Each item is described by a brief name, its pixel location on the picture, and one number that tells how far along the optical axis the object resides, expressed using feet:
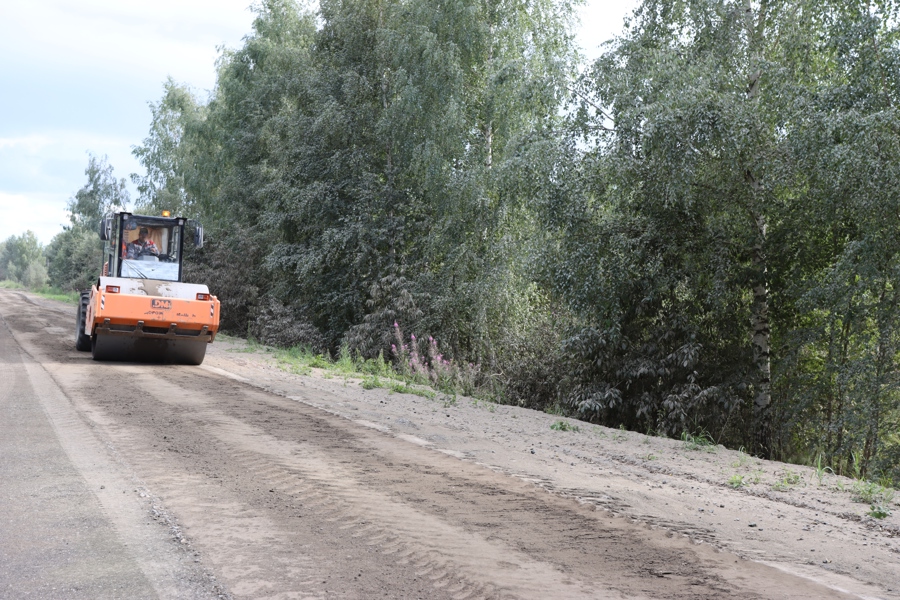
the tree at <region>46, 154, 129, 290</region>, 204.74
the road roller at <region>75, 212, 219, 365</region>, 49.47
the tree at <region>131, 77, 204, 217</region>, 153.89
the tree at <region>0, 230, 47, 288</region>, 386.40
